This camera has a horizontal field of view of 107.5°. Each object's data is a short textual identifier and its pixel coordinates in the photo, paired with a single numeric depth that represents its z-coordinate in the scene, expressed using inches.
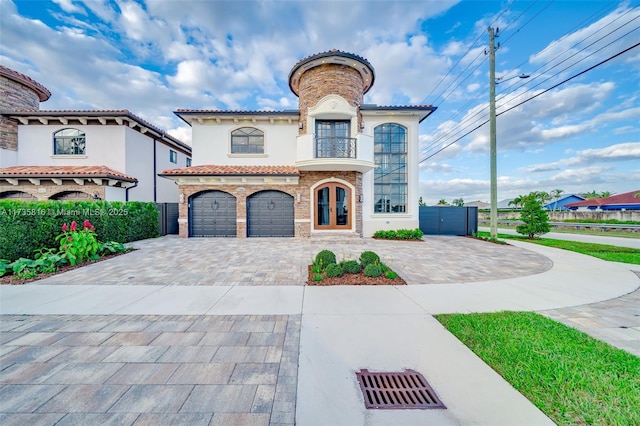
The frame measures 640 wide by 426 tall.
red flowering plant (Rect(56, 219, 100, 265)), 283.4
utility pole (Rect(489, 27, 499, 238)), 483.5
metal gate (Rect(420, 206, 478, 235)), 605.3
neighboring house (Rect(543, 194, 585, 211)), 2229.3
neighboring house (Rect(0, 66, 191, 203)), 465.4
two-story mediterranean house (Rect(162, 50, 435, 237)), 488.7
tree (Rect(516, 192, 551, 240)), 557.3
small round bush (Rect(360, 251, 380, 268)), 249.6
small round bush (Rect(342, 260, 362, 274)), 239.3
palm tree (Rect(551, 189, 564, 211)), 2328.4
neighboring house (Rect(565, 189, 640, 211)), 1472.7
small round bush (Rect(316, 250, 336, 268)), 250.6
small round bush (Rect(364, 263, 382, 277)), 232.1
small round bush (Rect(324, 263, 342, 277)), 229.1
